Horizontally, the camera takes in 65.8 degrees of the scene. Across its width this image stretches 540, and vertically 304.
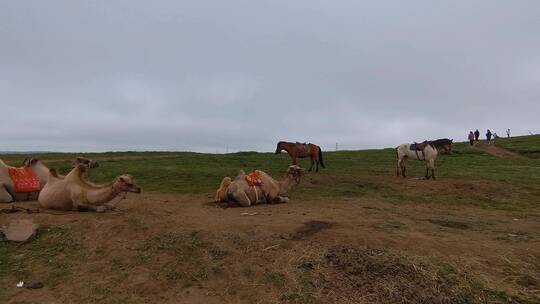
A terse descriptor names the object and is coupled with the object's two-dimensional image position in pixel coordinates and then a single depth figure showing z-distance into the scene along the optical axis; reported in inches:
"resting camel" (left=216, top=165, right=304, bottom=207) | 458.9
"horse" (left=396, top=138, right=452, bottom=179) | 770.8
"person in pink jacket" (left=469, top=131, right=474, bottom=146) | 1671.8
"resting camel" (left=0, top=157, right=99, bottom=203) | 453.4
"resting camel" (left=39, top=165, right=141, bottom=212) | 409.7
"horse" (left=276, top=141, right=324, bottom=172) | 829.2
